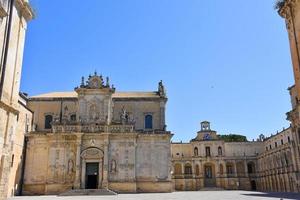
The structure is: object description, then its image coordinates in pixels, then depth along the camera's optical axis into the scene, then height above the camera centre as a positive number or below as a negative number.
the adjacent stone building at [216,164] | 59.31 +3.04
